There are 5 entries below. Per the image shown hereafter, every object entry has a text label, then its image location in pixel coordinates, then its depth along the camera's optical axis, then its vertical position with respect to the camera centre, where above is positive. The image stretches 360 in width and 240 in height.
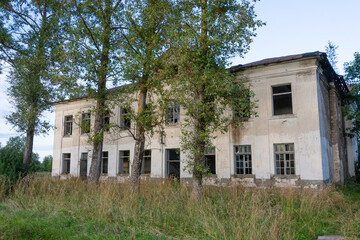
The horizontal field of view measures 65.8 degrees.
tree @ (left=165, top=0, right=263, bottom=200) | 11.06 +3.97
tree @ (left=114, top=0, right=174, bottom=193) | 12.86 +5.00
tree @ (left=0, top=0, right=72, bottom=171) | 16.22 +5.76
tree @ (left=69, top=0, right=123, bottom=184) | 14.48 +5.82
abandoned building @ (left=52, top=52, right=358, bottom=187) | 14.83 +1.20
